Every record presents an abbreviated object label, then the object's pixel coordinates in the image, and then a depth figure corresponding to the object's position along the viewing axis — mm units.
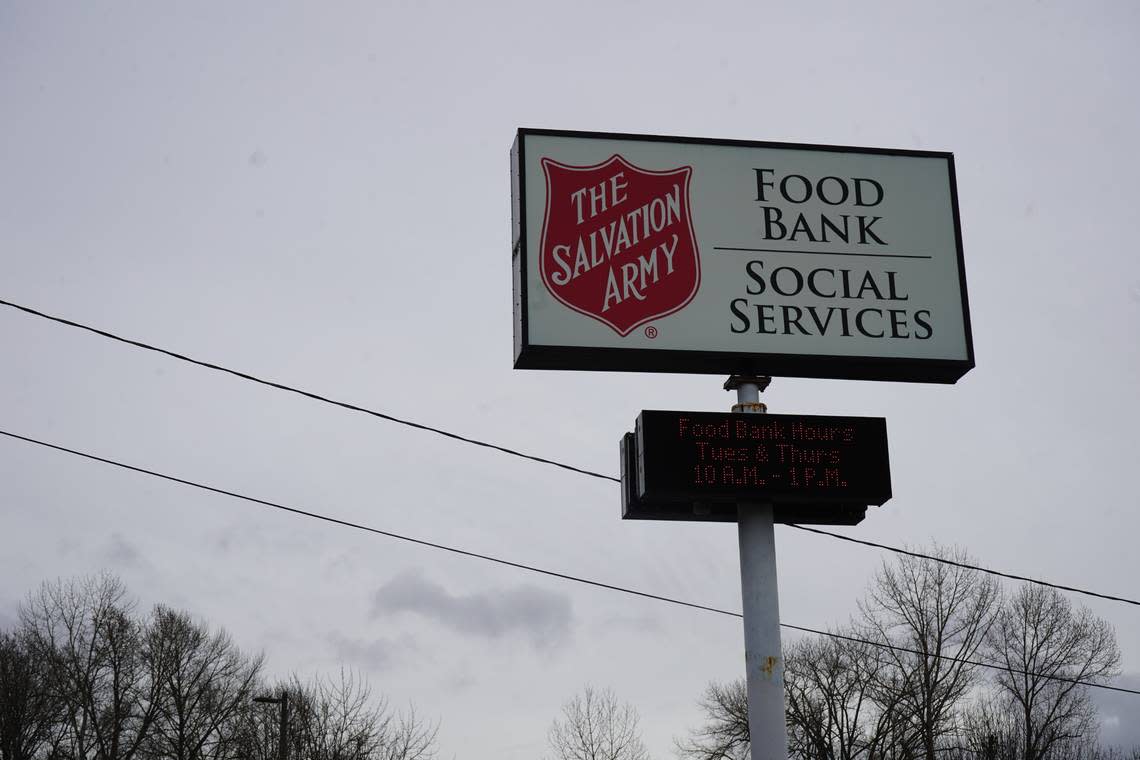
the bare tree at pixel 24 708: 49438
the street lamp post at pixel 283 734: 36581
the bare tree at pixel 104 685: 51031
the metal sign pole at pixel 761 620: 13859
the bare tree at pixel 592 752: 47388
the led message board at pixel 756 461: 13391
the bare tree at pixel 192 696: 50938
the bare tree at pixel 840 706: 50625
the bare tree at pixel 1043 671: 52062
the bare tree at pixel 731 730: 51062
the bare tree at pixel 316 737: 41250
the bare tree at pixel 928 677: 49469
